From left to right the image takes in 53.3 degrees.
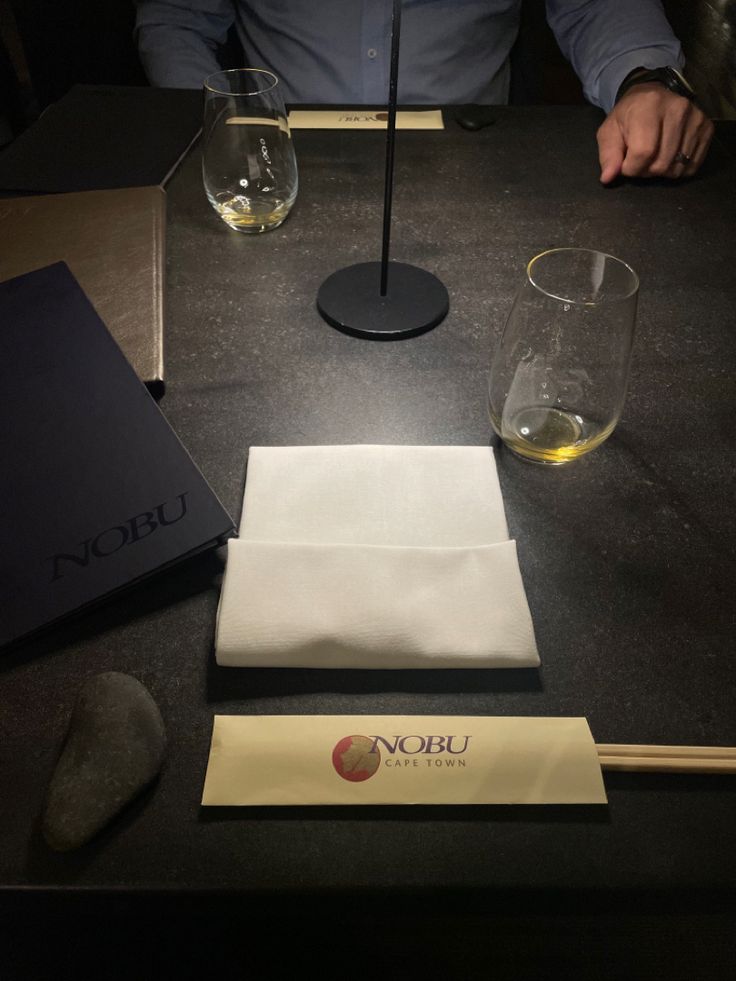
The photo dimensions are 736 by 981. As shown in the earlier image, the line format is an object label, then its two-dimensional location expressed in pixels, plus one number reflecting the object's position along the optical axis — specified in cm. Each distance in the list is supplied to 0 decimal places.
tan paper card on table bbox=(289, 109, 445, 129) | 105
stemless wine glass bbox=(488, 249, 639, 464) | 52
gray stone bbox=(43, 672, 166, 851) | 38
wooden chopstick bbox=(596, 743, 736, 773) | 41
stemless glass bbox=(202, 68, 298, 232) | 76
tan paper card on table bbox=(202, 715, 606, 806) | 40
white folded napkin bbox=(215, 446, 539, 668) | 46
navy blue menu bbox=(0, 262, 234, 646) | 47
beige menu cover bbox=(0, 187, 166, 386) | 68
